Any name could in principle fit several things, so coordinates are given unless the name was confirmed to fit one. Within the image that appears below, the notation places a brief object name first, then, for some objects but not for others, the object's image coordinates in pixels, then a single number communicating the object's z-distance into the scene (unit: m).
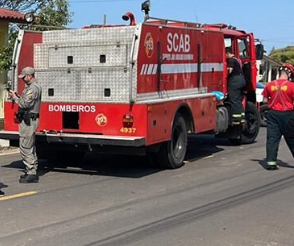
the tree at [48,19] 12.95
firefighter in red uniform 9.08
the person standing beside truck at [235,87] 11.62
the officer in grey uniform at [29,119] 7.89
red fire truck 8.15
